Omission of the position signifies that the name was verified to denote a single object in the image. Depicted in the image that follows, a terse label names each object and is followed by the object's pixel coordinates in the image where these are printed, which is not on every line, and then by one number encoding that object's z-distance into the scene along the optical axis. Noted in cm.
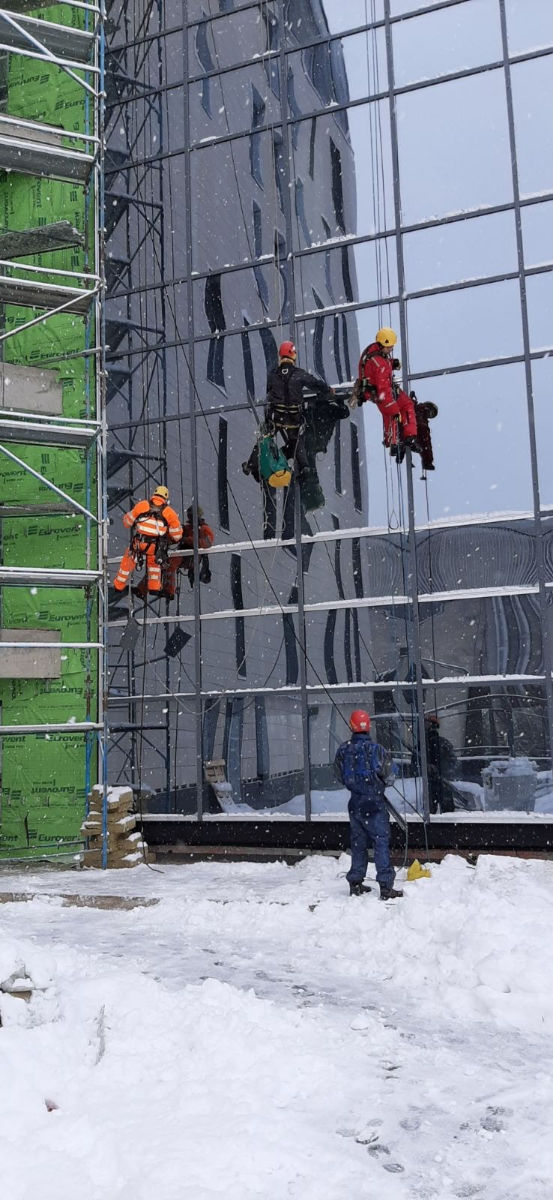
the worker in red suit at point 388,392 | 1191
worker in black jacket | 1228
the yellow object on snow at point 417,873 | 986
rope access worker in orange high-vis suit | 1255
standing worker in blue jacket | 935
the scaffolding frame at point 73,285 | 1281
